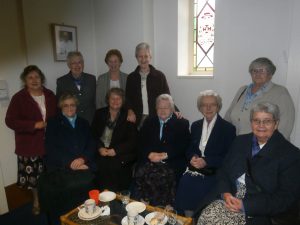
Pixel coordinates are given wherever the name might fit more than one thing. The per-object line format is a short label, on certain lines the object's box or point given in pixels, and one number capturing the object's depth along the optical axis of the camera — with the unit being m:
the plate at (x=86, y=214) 1.73
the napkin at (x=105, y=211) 1.80
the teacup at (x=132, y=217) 1.65
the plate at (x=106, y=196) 1.94
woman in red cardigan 2.52
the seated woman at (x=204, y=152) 2.23
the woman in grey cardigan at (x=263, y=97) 2.19
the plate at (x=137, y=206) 1.78
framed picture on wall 3.16
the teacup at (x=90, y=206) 1.76
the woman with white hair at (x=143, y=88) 2.81
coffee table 1.70
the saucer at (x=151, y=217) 1.64
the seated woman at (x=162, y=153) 2.33
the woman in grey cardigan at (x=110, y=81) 2.94
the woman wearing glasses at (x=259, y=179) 1.64
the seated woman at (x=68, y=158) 2.27
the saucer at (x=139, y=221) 1.66
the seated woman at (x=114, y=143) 2.51
